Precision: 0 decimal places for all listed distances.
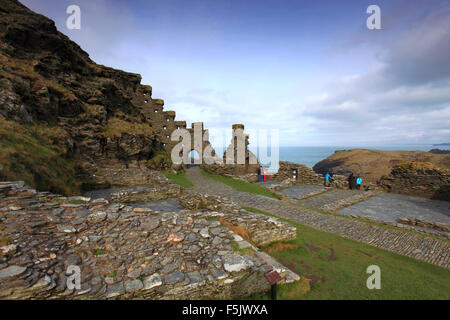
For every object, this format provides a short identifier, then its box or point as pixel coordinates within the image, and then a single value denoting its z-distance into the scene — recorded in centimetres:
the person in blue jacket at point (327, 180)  1930
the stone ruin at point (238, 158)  2239
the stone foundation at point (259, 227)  689
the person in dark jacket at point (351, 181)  1773
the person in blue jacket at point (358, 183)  1756
